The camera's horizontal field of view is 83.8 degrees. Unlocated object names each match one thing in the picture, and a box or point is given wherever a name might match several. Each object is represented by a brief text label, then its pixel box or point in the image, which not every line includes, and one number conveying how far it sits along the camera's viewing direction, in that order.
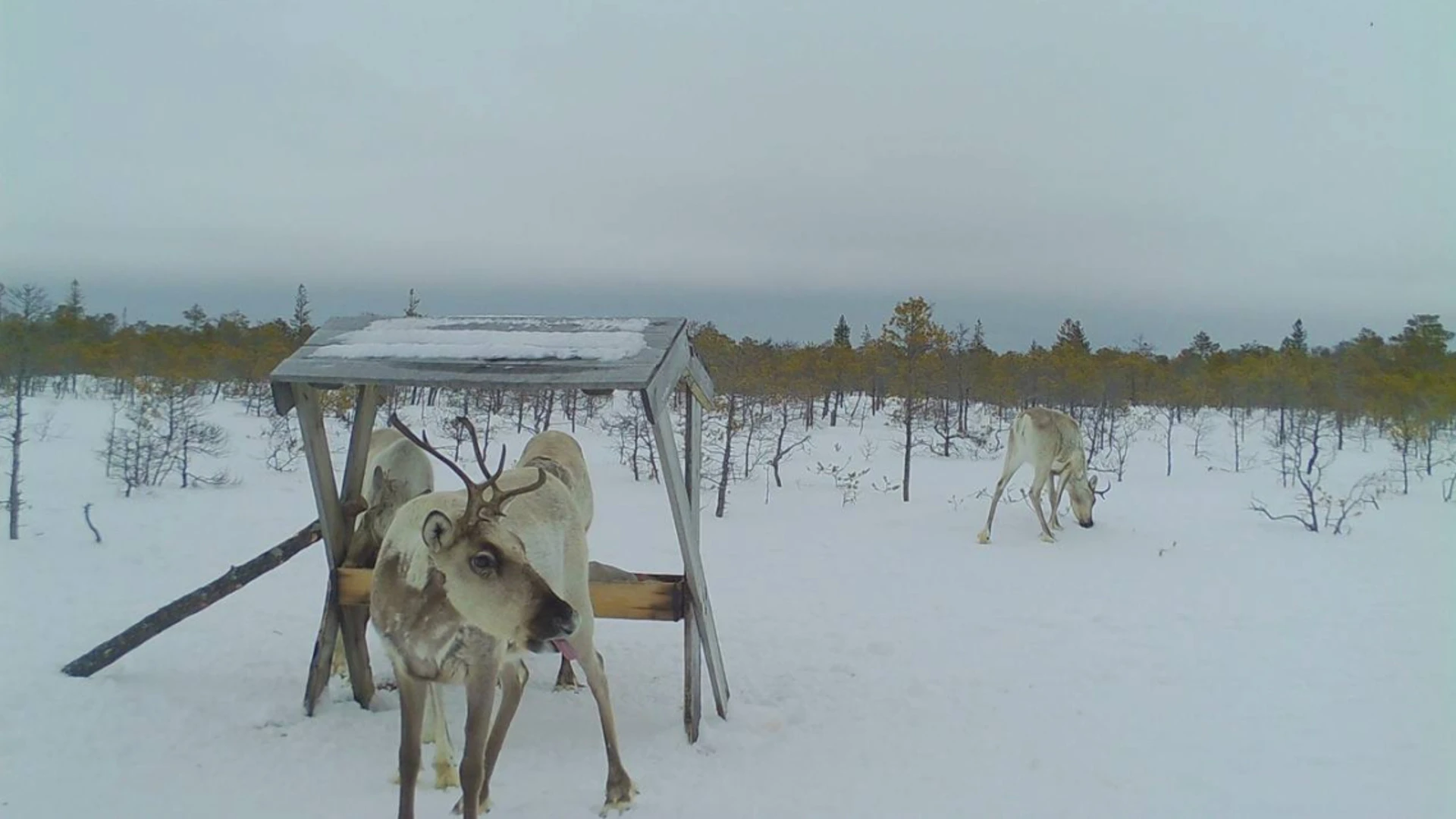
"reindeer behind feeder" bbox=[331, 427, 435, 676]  6.34
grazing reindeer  14.59
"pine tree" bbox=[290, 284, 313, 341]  42.97
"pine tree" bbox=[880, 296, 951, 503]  18.95
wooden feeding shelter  4.78
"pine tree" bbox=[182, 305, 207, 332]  50.21
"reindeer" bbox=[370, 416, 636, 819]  3.86
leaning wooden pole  5.77
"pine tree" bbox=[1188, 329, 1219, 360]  63.81
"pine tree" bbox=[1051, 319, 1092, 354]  51.91
